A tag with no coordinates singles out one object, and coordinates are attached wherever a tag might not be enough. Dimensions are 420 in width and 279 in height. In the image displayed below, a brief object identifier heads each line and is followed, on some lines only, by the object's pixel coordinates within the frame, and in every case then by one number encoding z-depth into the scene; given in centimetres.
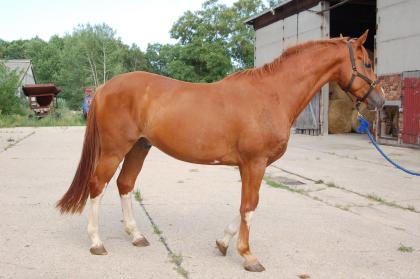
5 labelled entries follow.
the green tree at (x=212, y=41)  4344
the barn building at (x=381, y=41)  1252
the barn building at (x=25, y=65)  4611
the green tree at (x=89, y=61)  5950
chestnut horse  372
